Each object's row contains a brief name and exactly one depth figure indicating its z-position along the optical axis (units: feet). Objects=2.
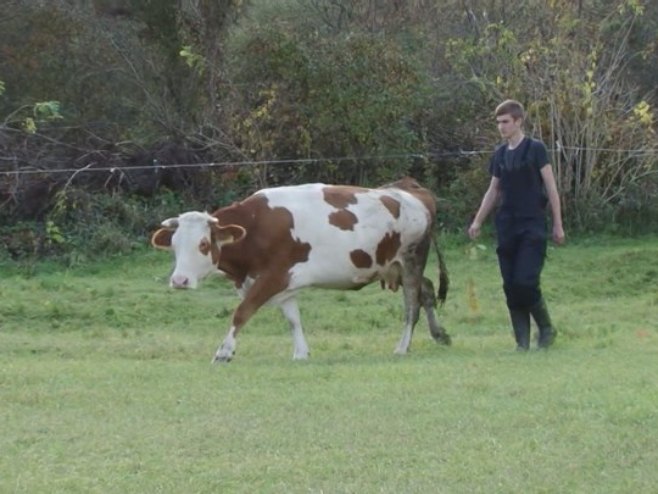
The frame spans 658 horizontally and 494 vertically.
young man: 41.29
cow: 43.57
